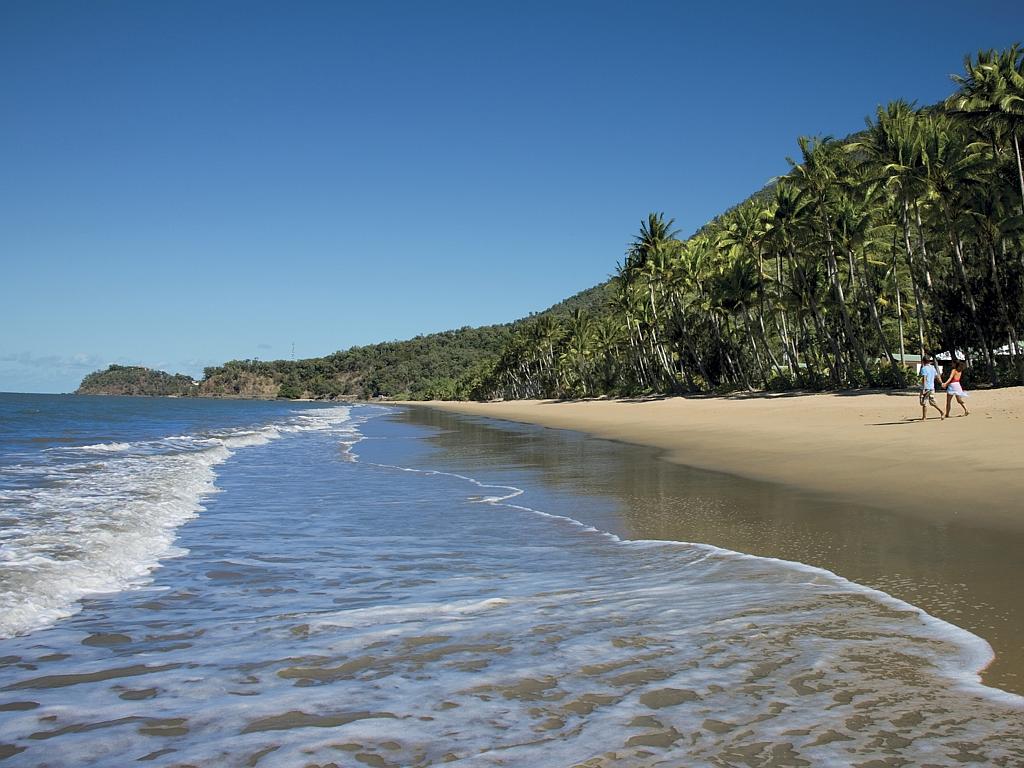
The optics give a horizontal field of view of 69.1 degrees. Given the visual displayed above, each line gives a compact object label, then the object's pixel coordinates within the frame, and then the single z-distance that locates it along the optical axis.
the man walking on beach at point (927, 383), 18.92
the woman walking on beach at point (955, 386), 18.59
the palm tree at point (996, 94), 26.58
